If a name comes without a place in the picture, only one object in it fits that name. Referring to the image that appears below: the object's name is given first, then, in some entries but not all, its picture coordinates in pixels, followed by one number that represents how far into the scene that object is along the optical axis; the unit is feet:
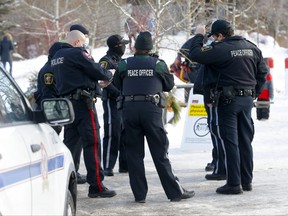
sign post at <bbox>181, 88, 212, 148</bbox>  86.69
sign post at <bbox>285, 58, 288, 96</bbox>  138.92
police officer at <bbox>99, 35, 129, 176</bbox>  70.49
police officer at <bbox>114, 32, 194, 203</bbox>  56.54
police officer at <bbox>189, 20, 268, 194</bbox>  60.03
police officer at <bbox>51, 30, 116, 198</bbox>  58.80
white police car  29.43
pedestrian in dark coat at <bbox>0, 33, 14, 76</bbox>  218.18
